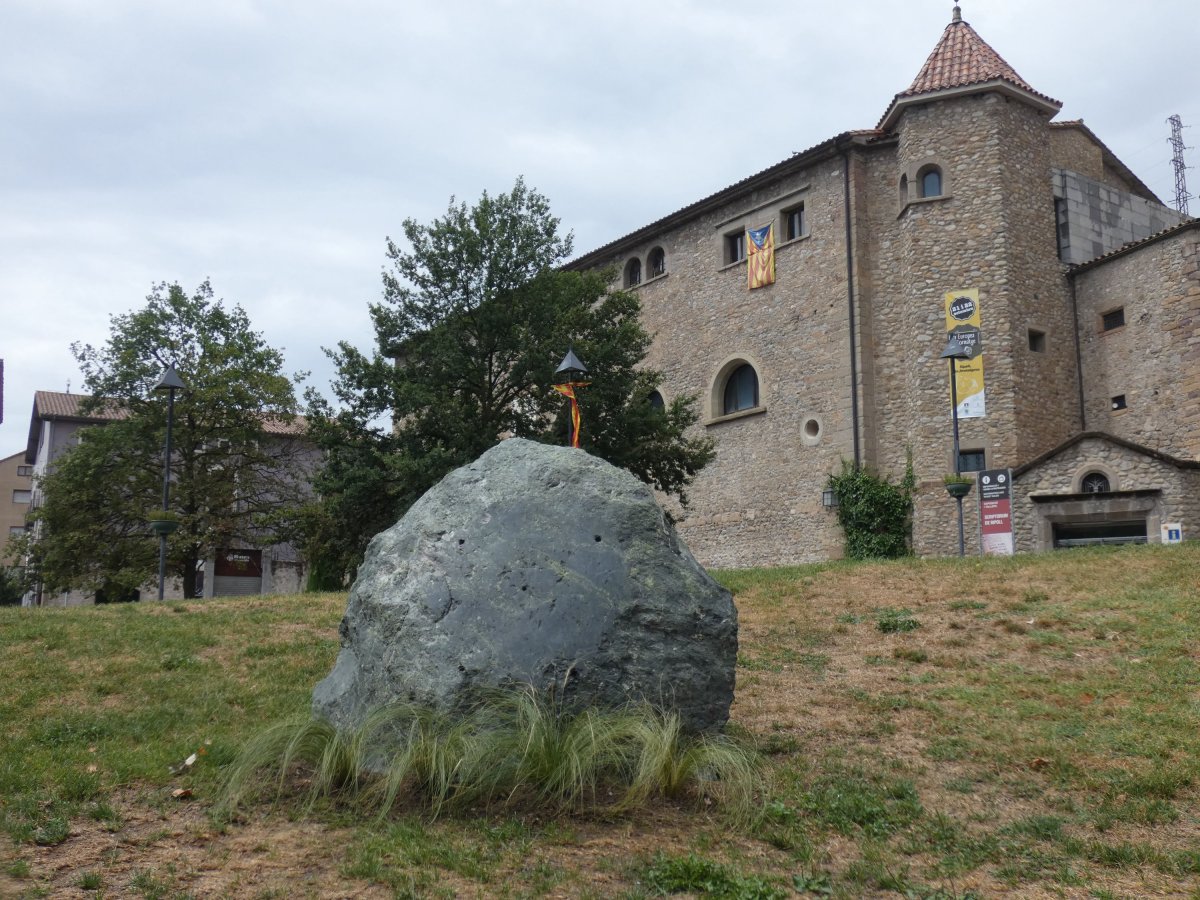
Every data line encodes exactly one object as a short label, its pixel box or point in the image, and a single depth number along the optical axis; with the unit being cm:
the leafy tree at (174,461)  2680
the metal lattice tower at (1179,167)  3534
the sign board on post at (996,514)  1755
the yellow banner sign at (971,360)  2202
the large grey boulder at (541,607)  584
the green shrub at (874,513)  2269
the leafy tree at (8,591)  4556
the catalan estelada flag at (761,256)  2650
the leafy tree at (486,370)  2094
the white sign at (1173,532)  1856
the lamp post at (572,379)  1684
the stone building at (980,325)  2067
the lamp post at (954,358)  1931
